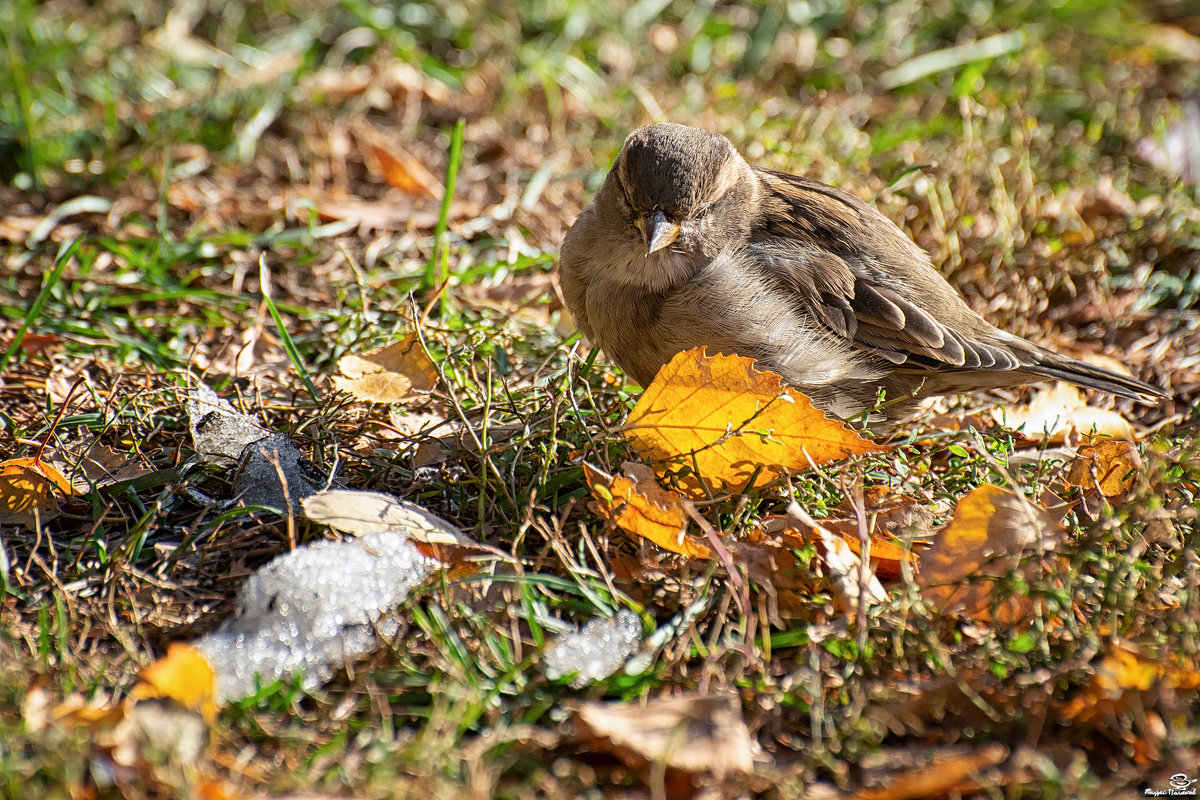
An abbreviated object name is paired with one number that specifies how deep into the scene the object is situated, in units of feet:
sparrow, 21.86
